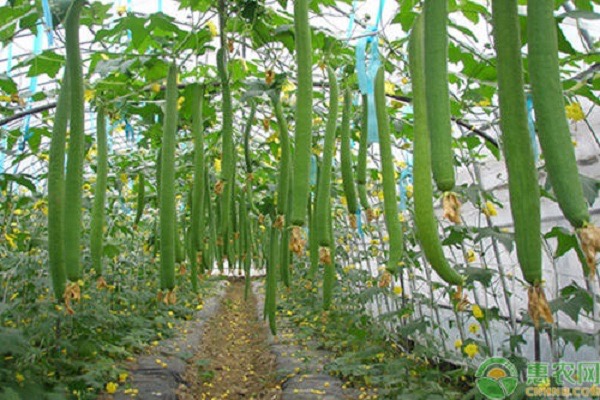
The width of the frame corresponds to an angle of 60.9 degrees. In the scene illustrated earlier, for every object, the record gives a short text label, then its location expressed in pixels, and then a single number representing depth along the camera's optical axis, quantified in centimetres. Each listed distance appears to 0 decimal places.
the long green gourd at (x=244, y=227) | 479
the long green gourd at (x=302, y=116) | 164
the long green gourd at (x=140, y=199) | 445
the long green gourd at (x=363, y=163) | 260
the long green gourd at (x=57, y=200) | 196
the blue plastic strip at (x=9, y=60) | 453
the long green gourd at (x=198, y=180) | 279
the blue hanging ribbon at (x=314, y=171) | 384
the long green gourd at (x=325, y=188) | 224
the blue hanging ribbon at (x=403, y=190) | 429
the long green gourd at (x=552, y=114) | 102
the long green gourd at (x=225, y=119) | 282
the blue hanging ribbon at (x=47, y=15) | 232
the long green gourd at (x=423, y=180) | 125
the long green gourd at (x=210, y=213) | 415
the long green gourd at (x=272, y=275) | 357
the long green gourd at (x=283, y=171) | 277
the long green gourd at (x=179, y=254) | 311
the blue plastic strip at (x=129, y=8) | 392
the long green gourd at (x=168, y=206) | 233
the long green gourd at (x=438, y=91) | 120
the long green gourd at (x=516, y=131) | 108
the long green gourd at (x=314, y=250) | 268
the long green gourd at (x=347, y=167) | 243
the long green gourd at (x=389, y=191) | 182
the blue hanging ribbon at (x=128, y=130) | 427
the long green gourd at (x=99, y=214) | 248
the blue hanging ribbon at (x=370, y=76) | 225
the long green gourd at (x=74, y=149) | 194
